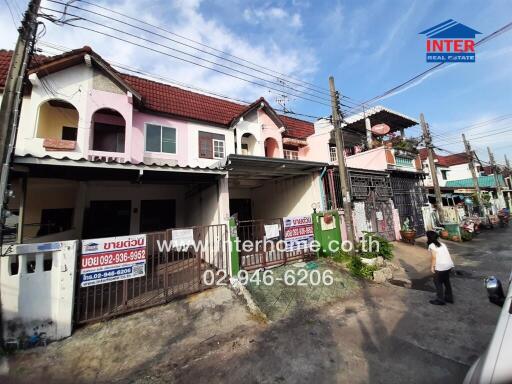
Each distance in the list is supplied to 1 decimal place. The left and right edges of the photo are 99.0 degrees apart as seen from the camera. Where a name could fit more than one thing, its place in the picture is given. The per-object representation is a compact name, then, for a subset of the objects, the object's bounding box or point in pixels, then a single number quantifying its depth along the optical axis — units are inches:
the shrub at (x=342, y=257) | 293.1
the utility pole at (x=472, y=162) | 707.4
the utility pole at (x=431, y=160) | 525.7
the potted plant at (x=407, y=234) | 421.7
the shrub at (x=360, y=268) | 262.2
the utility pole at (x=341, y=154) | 307.3
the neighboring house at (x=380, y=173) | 412.2
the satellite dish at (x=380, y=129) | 482.9
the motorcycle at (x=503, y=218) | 652.1
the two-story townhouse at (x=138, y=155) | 272.5
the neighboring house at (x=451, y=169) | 1158.6
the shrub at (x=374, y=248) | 304.4
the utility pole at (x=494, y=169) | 954.2
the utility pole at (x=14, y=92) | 152.2
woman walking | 192.7
